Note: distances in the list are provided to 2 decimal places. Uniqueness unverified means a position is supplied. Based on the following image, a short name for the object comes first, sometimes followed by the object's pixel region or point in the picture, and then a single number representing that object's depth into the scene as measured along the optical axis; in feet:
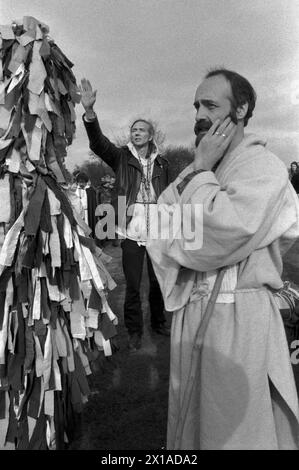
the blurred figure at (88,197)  30.01
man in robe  4.77
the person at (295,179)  31.87
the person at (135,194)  13.50
